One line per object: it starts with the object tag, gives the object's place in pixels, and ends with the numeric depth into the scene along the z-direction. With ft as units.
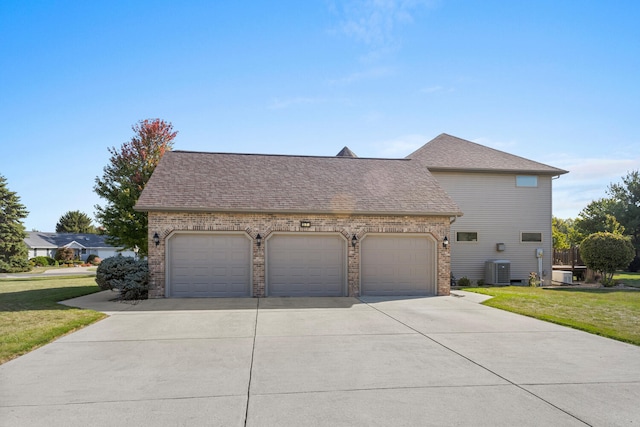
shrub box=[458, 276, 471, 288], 64.28
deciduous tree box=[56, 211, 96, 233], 225.56
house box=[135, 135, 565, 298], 46.44
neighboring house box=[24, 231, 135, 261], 170.71
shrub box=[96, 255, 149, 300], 44.52
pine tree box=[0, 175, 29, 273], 124.06
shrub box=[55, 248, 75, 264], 164.55
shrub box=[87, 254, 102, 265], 166.61
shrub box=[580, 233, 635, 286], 65.31
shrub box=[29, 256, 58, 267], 153.13
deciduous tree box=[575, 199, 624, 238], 107.05
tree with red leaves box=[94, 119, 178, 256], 69.82
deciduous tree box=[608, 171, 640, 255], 121.70
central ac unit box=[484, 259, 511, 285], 66.23
